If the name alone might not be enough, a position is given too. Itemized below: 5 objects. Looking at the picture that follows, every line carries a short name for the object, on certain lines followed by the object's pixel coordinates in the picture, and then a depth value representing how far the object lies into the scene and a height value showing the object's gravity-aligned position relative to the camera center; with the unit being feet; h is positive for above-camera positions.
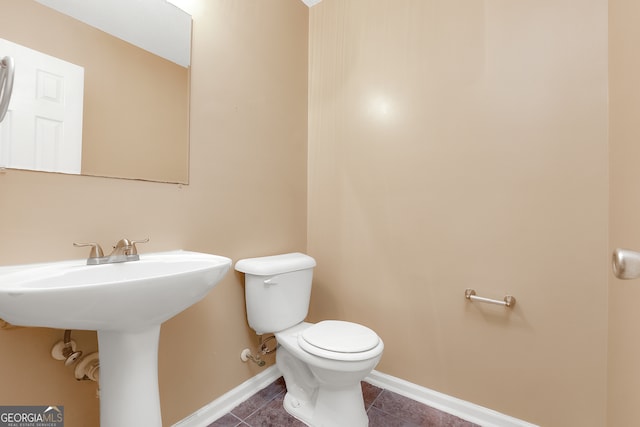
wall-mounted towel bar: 3.92 -1.20
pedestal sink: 1.98 -0.74
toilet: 3.66 -1.81
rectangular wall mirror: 2.86 +1.60
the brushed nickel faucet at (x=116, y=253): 2.94 -0.44
